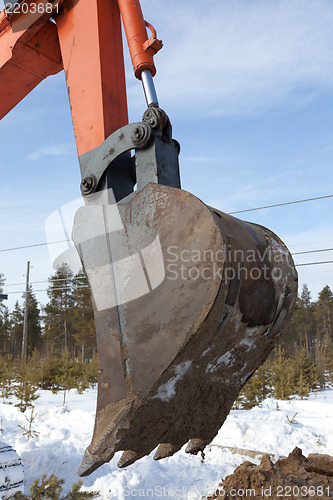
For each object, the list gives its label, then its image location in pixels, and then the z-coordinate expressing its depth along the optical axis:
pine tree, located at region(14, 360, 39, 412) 10.54
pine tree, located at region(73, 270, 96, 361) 32.45
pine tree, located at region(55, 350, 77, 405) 13.95
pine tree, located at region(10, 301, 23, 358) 43.19
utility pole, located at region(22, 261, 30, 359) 25.91
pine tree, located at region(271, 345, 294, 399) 12.88
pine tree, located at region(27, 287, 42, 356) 39.12
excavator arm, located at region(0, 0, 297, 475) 1.54
